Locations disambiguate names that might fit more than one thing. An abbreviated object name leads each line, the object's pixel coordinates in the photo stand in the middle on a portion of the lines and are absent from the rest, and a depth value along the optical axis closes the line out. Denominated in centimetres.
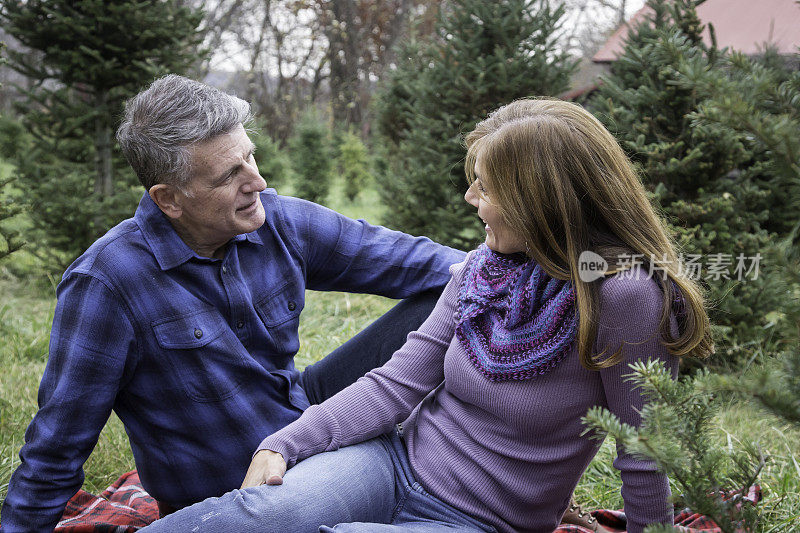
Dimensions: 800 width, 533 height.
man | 179
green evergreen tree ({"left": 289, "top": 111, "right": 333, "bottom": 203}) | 1075
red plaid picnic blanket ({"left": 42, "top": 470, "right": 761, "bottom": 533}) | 211
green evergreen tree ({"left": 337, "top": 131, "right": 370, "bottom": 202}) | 1163
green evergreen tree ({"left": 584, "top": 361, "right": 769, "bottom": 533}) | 97
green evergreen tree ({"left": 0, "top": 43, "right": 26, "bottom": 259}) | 875
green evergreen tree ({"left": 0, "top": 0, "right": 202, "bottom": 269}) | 472
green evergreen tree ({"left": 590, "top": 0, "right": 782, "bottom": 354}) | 326
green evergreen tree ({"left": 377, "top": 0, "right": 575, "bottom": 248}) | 444
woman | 150
